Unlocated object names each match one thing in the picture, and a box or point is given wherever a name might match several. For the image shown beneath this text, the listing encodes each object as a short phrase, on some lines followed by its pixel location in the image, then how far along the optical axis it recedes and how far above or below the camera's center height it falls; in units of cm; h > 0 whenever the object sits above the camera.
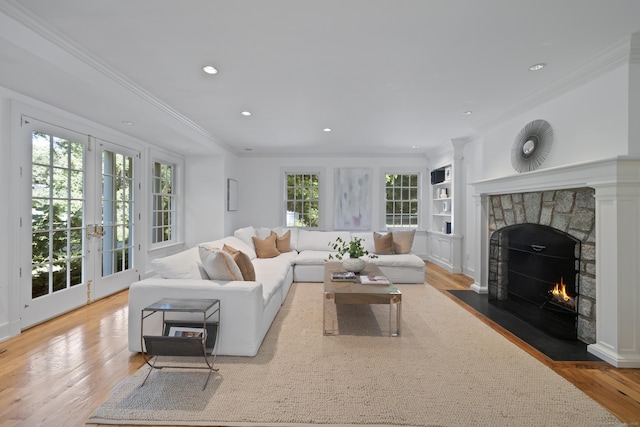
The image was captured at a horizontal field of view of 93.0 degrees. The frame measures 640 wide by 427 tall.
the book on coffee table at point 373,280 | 318 -72
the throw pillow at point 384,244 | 537 -54
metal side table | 204 -87
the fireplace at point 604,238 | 235 -20
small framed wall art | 625 +40
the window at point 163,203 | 525 +18
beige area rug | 175 -117
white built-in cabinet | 568 -21
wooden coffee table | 284 -77
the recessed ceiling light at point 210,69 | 277 +134
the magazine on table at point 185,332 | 226 -89
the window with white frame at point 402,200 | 709 +31
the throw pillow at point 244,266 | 298 -52
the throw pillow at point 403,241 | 533 -49
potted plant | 376 -59
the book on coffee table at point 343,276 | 334 -71
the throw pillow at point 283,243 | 552 -54
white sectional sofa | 244 -73
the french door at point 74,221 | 316 -9
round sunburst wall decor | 322 +76
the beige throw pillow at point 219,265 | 266 -46
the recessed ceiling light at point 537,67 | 272 +133
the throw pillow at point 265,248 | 511 -59
